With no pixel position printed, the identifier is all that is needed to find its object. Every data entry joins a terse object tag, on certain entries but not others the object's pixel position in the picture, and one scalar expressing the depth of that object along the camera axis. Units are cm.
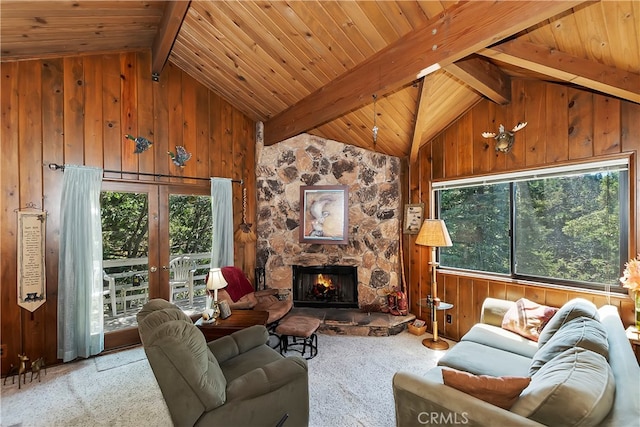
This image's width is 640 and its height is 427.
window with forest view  273
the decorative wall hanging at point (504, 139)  326
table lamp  280
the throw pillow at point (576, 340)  159
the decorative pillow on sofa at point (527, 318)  258
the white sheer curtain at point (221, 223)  409
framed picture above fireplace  432
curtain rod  306
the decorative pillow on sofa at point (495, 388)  132
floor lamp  343
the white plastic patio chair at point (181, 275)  387
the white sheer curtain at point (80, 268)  304
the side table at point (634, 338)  222
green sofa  116
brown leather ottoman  307
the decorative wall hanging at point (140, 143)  356
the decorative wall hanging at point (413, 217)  412
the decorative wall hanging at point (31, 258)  288
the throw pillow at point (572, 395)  114
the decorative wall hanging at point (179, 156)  385
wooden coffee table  265
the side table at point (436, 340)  345
